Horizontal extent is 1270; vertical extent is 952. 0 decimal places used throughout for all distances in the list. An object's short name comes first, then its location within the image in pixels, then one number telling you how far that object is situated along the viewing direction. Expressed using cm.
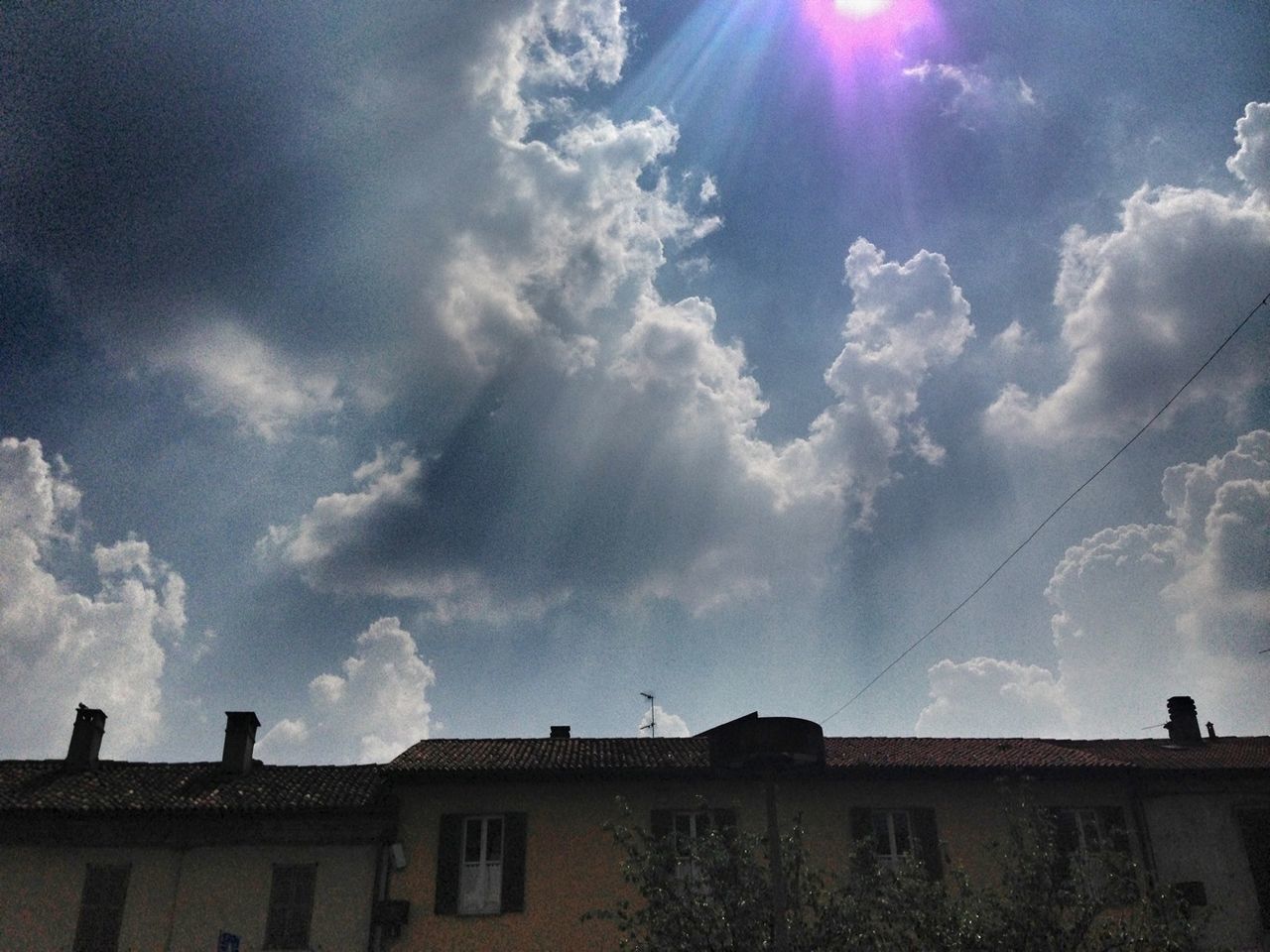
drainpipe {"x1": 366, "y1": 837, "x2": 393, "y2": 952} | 1789
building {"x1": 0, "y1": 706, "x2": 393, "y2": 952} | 1808
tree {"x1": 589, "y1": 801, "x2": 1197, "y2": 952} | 1292
